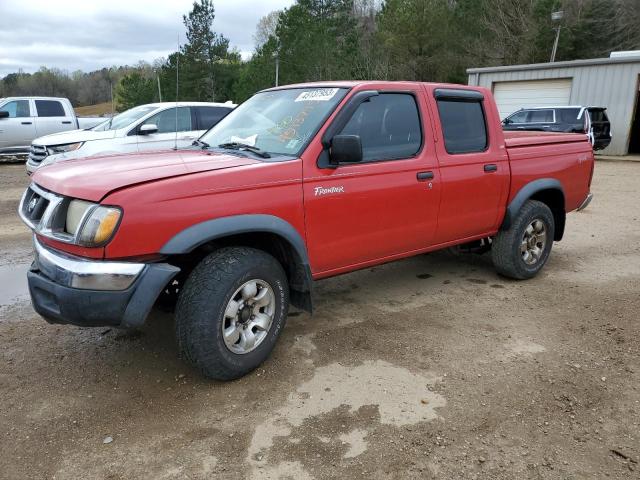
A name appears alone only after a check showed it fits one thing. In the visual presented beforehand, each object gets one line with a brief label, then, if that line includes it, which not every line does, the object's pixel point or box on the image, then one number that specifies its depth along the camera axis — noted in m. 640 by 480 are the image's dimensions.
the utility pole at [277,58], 34.78
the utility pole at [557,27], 27.30
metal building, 18.69
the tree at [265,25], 83.36
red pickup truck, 2.82
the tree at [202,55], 45.97
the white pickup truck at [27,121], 14.45
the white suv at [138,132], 9.24
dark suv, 16.52
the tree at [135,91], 55.38
